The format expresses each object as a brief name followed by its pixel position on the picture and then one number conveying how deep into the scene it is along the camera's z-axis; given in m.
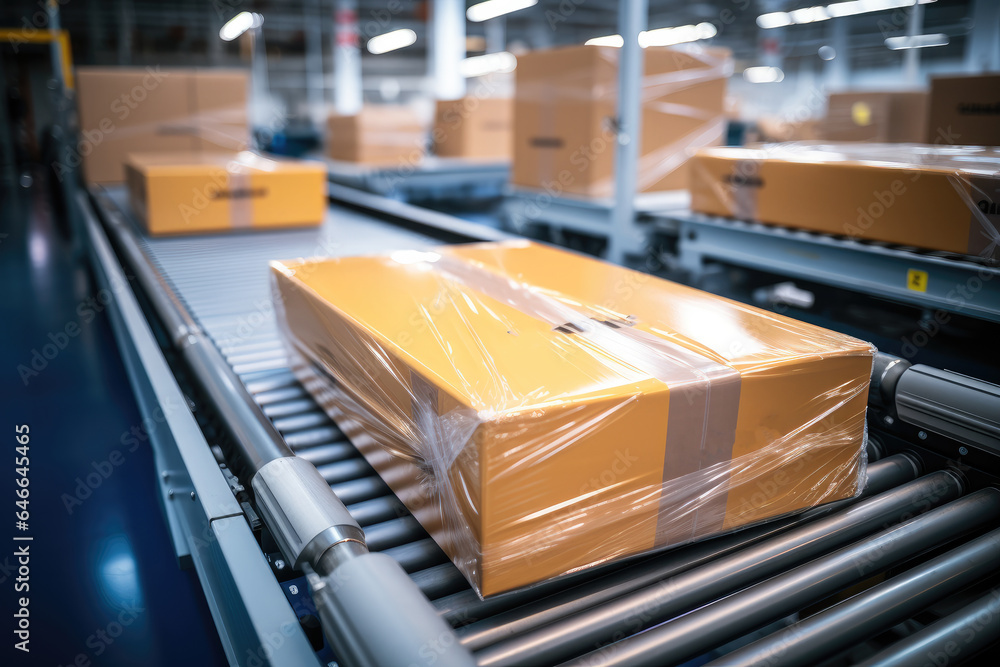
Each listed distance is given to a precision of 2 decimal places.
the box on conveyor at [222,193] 3.47
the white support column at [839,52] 14.21
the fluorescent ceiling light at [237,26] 11.31
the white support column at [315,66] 15.41
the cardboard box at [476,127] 7.58
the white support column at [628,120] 3.63
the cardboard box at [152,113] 4.96
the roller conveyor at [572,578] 0.87
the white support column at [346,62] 12.33
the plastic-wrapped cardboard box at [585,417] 0.96
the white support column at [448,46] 9.38
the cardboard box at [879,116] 4.64
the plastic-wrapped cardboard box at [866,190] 2.10
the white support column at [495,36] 13.54
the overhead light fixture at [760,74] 19.72
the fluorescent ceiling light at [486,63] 16.16
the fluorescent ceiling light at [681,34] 15.44
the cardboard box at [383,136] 7.49
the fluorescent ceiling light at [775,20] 13.47
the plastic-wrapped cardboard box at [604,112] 3.93
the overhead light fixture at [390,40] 17.27
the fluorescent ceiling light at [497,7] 9.76
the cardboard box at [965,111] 2.94
